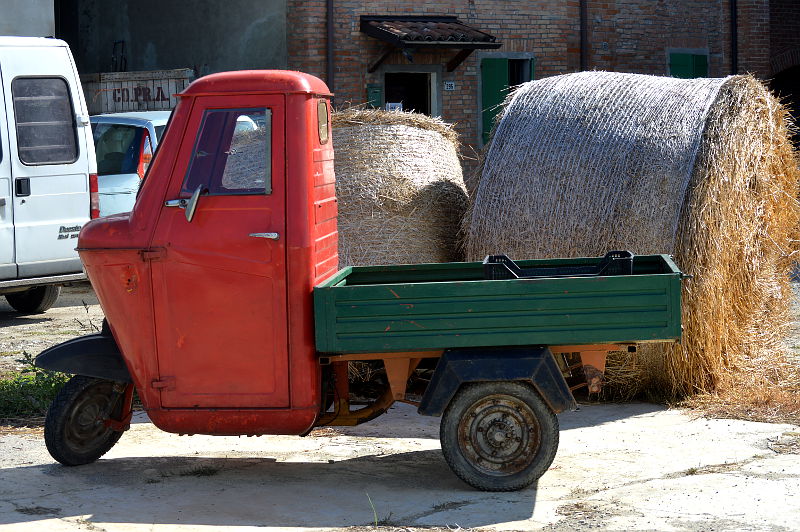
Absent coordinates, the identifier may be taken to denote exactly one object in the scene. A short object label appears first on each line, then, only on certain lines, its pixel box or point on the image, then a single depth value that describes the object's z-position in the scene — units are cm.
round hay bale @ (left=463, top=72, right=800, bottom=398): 711
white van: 977
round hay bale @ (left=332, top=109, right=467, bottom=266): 773
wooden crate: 1584
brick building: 1691
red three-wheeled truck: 527
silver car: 1144
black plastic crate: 609
